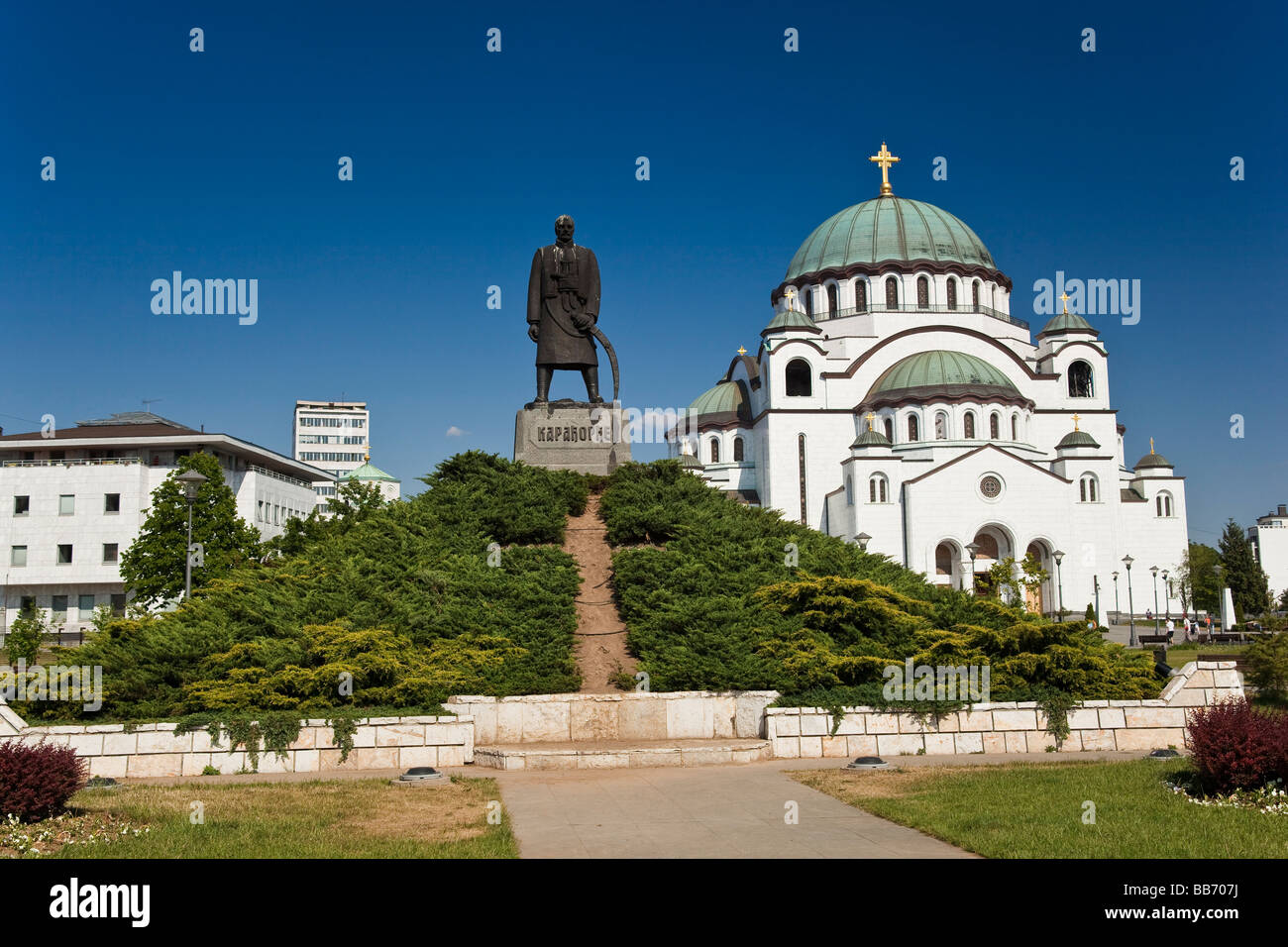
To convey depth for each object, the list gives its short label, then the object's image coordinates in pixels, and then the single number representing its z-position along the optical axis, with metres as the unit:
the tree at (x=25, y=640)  23.40
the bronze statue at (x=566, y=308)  23.92
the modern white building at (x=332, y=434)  149.38
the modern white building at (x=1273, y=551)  73.62
